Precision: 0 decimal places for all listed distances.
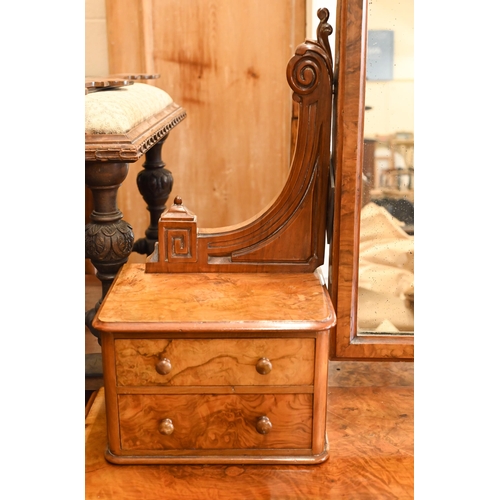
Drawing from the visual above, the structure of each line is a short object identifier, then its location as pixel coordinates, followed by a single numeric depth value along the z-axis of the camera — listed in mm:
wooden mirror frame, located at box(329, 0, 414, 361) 974
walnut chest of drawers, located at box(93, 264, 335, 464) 909
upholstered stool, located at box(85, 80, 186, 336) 1024
